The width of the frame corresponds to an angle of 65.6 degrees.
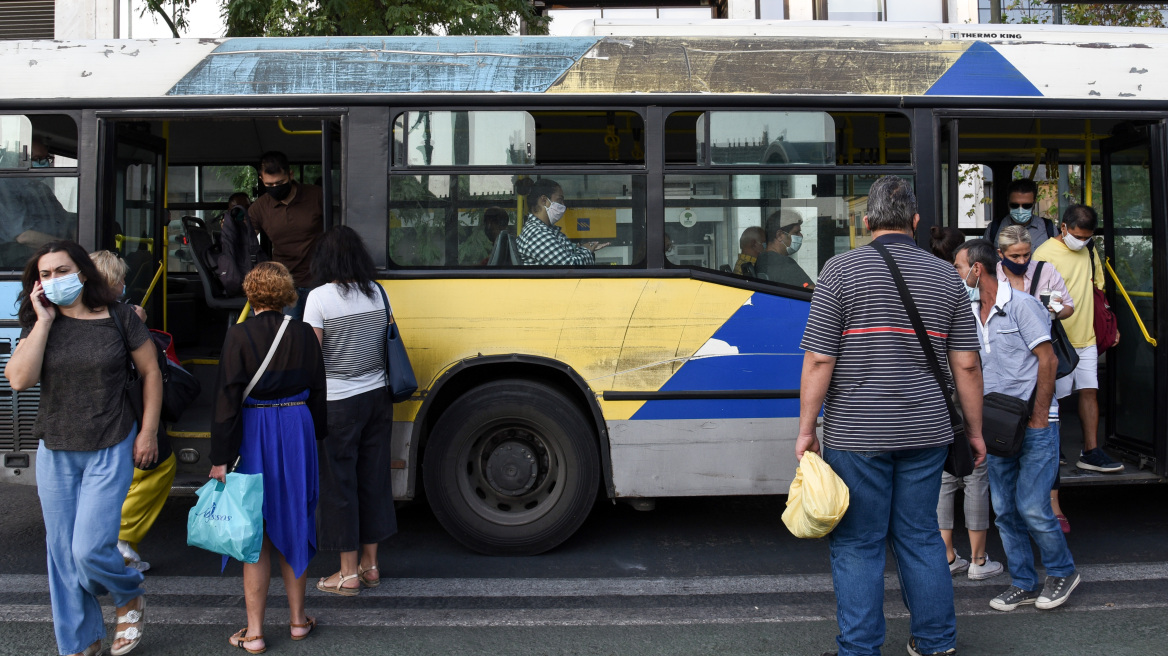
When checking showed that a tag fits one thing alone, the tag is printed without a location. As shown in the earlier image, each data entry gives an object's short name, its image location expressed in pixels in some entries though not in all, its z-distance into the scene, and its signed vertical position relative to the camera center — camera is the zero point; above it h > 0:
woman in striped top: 4.40 -0.18
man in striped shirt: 3.33 -0.24
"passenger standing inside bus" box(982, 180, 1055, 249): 6.27 +0.86
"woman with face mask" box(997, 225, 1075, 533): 4.37 +0.32
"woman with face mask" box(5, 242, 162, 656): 3.52 -0.27
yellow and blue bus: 4.99 +0.86
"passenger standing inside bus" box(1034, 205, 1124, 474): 5.55 +0.21
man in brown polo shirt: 5.65 +0.81
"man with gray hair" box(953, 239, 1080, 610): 4.18 -0.46
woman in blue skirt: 3.73 -0.32
